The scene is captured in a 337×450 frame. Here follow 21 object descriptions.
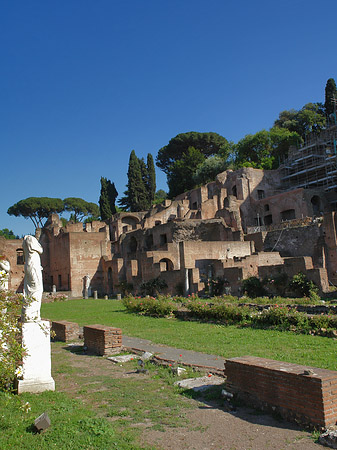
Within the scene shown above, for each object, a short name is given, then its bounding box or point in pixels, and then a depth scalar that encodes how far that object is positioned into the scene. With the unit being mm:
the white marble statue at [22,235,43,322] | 6501
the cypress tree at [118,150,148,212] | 62031
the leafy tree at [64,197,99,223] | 73188
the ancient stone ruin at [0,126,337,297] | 26027
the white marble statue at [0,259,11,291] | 8789
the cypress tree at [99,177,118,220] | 62812
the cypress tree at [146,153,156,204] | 65562
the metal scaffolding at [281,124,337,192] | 45406
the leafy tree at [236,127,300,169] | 54188
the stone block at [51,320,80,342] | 11797
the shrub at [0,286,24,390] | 4621
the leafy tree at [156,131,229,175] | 70875
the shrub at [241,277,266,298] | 22375
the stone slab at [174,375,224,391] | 6242
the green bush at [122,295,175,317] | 16112
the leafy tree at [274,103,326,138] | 57156
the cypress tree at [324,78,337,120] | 53869
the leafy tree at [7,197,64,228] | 68062
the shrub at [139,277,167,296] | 26438
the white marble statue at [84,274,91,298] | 38356
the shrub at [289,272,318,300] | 20203
